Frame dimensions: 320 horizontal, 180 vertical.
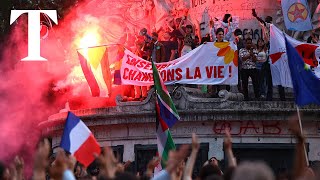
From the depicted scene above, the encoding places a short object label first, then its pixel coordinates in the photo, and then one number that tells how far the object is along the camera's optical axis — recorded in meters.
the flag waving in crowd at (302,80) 21.19
